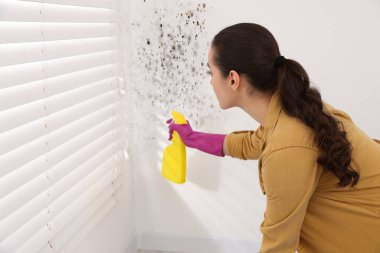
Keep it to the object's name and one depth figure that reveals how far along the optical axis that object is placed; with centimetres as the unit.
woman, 92
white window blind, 95
